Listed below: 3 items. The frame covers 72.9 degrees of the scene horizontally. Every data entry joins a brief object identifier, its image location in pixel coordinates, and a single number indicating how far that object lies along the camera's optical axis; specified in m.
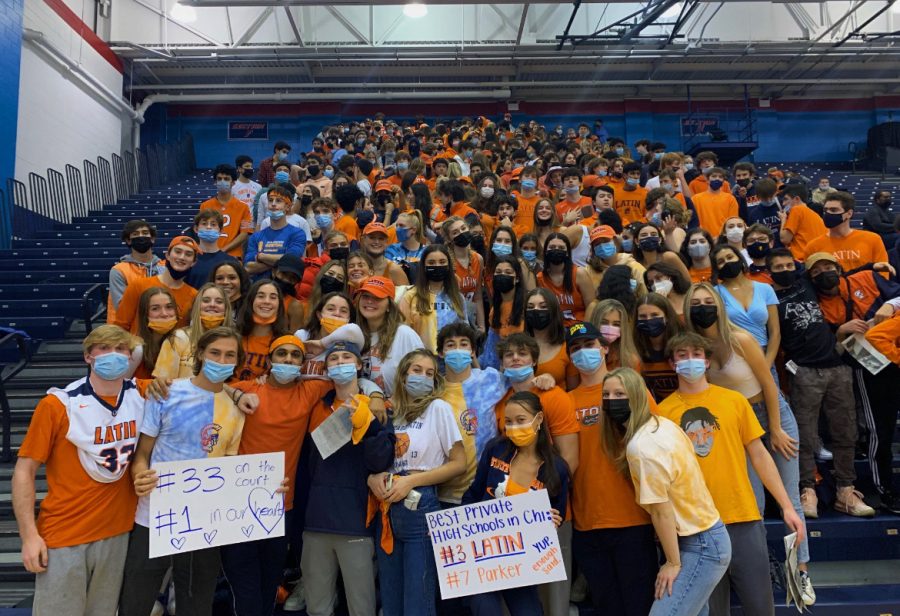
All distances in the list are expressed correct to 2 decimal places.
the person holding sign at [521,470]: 3.36
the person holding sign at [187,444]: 3.35
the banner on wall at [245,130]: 23.86
